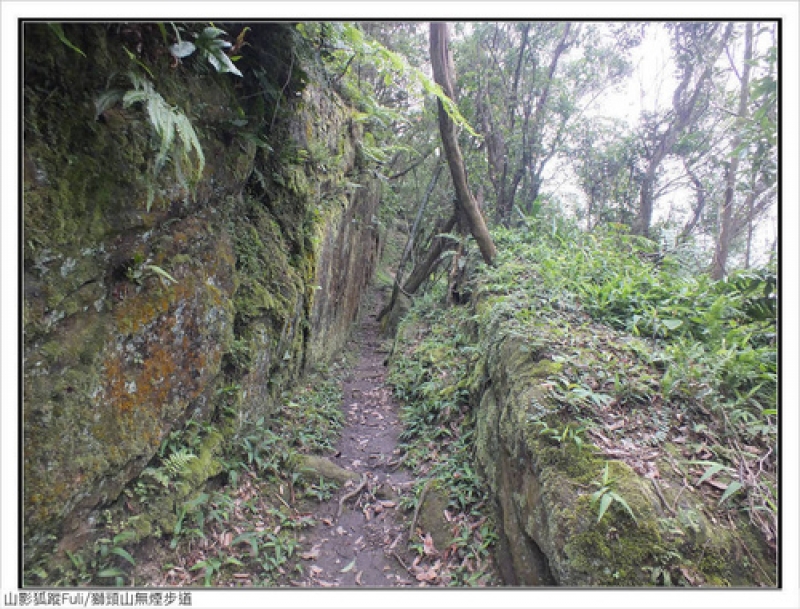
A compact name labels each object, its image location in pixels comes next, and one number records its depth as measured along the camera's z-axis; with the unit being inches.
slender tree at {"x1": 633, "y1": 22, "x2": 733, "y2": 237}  380.0
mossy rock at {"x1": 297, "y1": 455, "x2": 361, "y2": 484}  183.0
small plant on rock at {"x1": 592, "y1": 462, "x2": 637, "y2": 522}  99.5
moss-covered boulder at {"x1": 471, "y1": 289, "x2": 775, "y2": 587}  94.7
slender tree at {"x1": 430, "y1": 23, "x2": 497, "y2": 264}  292.7
